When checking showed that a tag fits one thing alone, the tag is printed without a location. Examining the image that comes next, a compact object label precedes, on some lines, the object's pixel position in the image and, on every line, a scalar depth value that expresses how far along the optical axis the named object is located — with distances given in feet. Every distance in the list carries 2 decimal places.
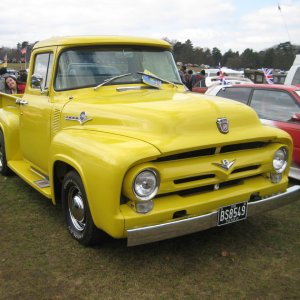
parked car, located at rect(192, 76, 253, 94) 45.53
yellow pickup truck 10.74
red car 20.02
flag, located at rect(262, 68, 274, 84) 41.06
